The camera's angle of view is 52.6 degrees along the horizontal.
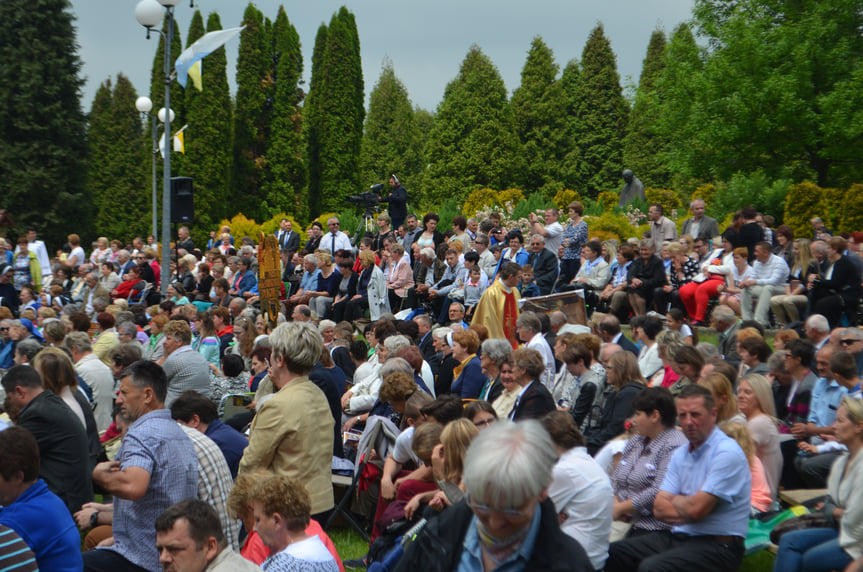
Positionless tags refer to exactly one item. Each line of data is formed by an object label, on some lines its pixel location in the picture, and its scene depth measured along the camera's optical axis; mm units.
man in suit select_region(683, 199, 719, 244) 15891
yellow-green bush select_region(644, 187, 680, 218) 31761
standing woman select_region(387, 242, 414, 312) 14992
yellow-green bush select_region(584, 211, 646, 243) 19375
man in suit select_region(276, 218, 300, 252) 19141
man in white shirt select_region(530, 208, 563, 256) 15547
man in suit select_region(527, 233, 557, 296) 14289
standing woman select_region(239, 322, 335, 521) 5141
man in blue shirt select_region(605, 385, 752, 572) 4895
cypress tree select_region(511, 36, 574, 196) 48656
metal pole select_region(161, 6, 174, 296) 14891
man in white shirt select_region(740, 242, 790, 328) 13000
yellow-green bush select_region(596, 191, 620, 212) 30450
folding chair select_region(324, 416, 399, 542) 6859
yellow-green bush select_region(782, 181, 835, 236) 18297
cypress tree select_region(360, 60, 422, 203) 55156
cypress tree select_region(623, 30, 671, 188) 46906
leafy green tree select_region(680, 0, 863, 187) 25766
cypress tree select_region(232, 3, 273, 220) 44219
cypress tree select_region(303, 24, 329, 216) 44812
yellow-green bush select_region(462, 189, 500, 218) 28188
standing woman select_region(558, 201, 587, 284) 15688
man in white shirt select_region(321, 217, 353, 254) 17531
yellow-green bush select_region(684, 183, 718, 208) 33388
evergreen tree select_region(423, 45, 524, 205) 44625
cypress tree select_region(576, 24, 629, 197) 48781
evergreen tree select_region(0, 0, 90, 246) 39094
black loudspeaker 15328
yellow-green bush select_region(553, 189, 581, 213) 30469
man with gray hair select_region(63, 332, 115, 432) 8914
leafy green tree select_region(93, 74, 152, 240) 50938
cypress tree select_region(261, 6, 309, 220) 44438
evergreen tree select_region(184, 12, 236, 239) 42125
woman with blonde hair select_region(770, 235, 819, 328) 12656
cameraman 18328
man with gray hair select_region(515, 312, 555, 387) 9258
